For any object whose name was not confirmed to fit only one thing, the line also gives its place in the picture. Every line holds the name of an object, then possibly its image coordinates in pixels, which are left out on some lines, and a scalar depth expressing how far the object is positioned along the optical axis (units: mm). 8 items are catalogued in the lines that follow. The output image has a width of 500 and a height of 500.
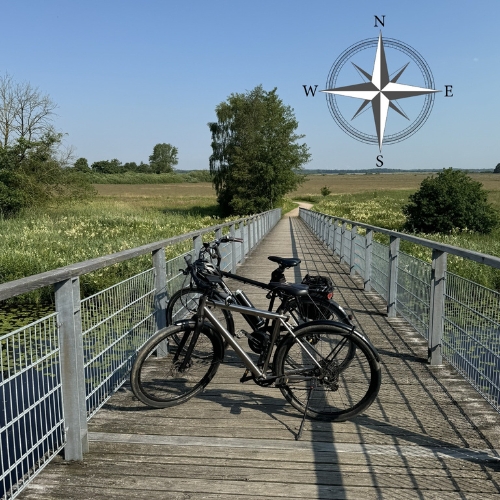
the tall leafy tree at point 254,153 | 49750
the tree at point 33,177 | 31703
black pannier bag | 4289
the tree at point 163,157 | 163750
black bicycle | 3691
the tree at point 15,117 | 34812
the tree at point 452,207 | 25984
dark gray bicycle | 3393
